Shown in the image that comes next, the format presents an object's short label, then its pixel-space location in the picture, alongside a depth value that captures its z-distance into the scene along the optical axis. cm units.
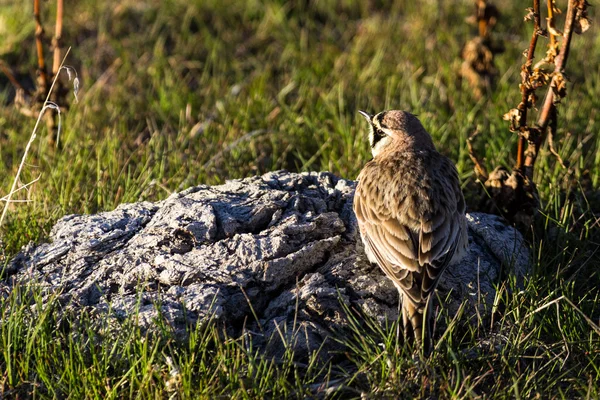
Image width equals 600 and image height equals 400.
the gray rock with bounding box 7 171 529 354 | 914
